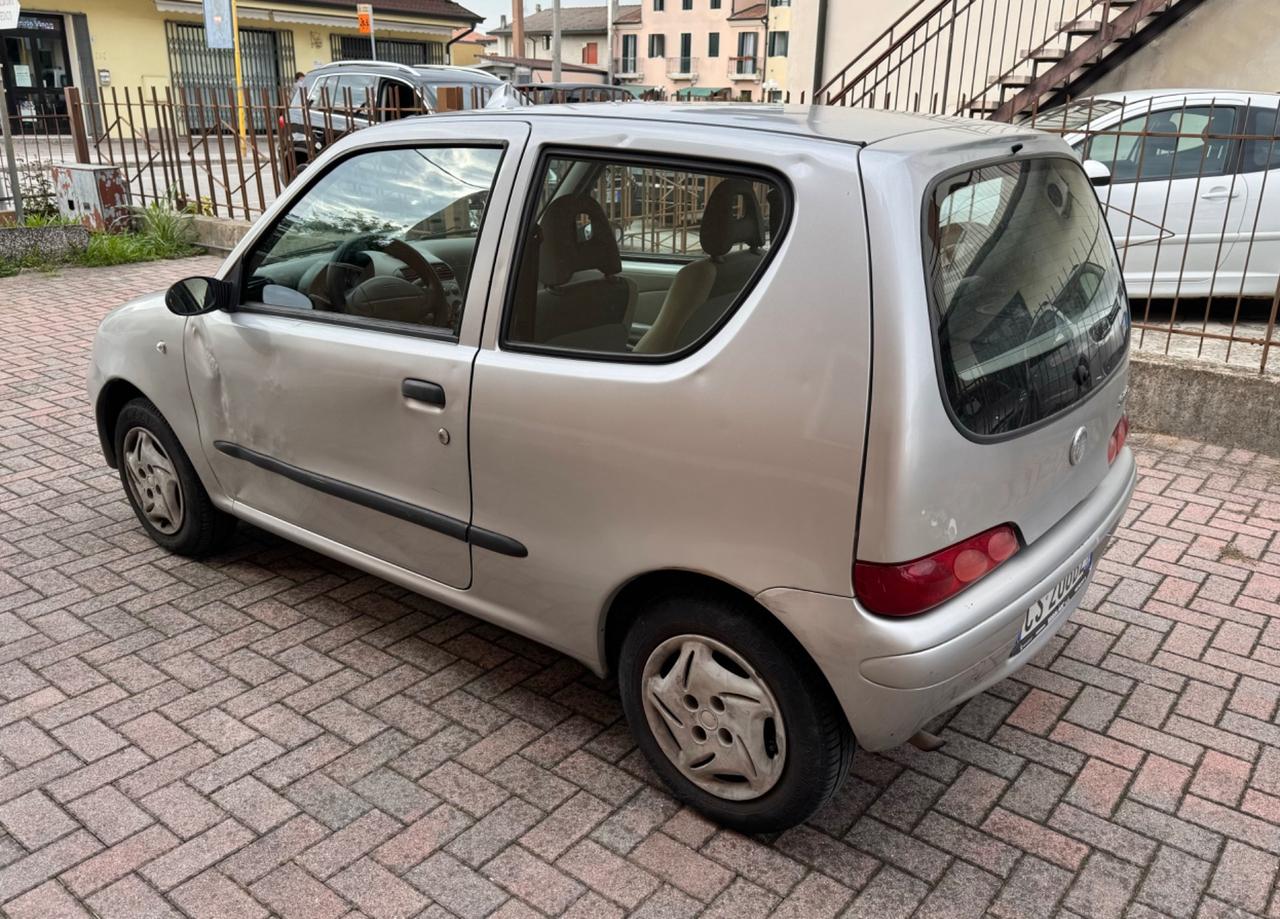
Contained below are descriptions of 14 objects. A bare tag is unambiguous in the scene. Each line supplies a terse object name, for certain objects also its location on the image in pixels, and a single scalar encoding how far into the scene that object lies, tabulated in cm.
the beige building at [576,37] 8175
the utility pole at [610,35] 5405
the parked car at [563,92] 1777
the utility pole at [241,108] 1059
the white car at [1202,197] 707
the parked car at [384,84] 1523
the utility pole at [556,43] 3036
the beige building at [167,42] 2950
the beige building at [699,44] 6906
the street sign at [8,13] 993
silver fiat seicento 231
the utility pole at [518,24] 4569
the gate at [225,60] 3256
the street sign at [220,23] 1421
